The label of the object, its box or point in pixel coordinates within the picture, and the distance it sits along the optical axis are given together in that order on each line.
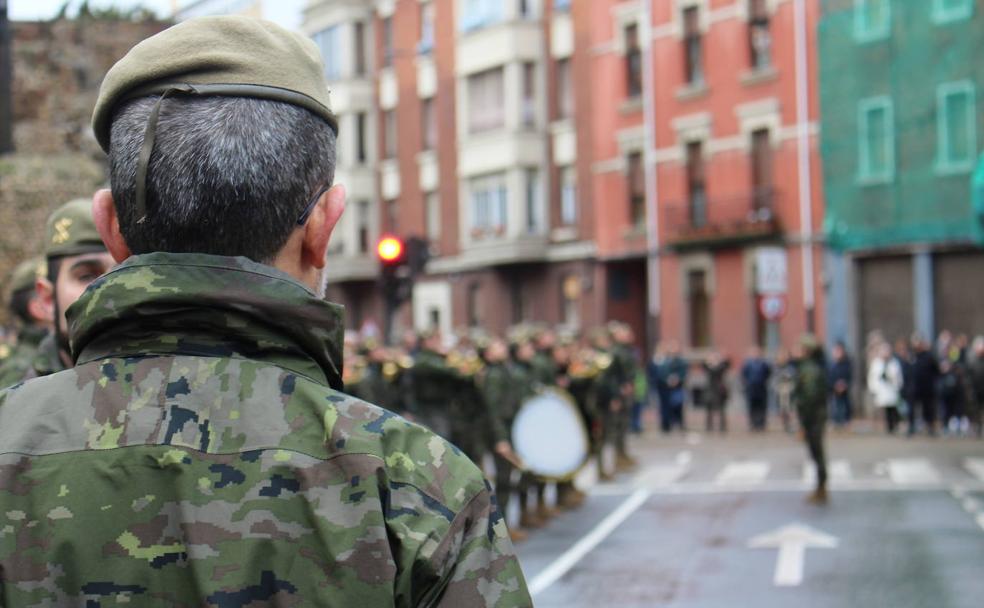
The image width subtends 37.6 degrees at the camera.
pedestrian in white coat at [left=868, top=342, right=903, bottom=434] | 27.50
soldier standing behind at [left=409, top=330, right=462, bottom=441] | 15.38
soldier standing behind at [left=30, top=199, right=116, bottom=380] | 4.62
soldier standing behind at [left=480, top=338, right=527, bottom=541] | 15.27
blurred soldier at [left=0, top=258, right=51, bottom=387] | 5.50
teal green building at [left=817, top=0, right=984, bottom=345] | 30.56
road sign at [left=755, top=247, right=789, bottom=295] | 28.70
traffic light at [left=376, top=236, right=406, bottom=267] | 16.58
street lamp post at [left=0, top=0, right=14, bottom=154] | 15.75
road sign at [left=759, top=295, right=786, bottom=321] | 29.03
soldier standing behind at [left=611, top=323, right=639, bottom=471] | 21.83
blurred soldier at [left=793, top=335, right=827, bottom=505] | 17.41
